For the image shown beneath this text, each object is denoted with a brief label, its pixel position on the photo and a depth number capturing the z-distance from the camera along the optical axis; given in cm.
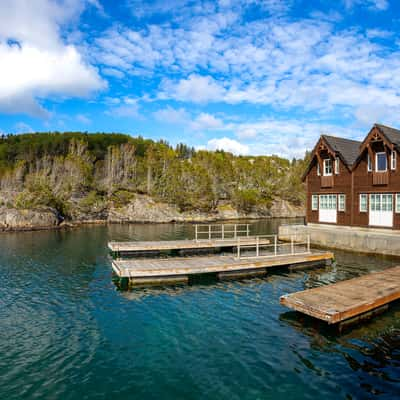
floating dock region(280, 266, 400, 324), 1316
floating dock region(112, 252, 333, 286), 2003
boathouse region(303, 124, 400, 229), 3044
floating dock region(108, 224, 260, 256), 3019
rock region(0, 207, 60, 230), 5281
